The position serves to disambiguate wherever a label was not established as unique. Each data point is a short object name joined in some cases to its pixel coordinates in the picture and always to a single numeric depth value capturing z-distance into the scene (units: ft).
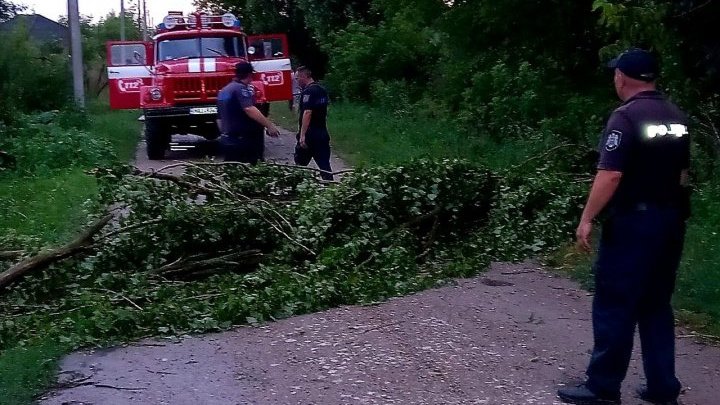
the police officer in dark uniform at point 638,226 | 16.16
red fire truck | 60.85
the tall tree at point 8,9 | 90.12
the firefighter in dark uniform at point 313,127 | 38.99
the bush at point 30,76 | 80.94
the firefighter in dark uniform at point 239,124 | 36.37
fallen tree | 22.95
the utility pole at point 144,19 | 193.26
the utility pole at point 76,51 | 77.87
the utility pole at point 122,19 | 165.58
